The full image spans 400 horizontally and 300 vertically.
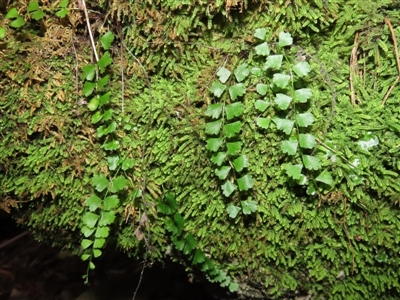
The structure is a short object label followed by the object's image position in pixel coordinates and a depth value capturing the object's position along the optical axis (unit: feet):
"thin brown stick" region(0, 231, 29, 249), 1.60
